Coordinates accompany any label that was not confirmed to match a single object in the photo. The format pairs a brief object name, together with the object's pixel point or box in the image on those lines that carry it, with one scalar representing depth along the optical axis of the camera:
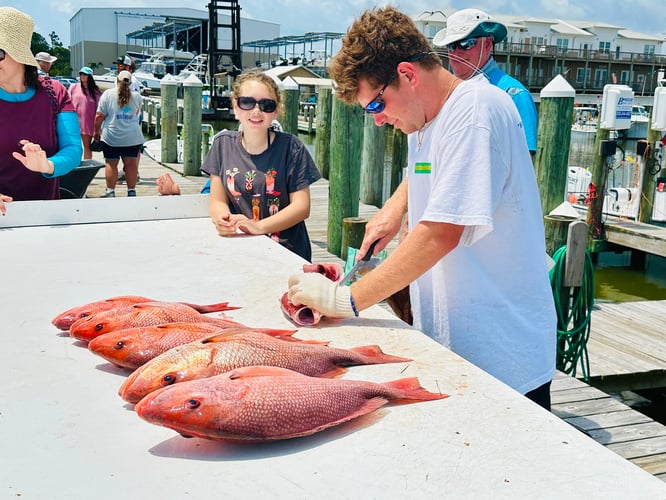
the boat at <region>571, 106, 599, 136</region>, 39.72
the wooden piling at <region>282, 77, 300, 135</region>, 10.30
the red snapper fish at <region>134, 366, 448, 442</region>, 1.43
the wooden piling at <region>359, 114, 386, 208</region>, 10.77
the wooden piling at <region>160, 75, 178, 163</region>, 13.75
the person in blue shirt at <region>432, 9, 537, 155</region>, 4.45
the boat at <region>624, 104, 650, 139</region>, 34.84
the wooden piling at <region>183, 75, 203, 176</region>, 12.84
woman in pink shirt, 10.85
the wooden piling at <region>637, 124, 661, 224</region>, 10.76
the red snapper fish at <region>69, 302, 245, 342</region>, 2.01
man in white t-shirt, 1.96
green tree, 84.94
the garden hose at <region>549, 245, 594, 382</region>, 5.04
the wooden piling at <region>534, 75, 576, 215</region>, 6.89
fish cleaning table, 1.34
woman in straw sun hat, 3.55
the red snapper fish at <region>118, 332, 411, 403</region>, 1.64
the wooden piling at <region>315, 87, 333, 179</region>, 10.16
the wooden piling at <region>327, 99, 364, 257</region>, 7.52
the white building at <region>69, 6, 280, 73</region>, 83.94
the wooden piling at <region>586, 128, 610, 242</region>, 9.35
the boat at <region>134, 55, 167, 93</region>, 47.06
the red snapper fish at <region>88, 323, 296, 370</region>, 1.83
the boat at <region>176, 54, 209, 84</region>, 46.40
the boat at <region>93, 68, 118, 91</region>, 33.13
